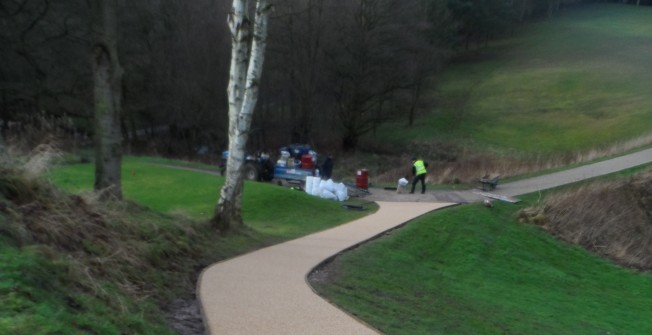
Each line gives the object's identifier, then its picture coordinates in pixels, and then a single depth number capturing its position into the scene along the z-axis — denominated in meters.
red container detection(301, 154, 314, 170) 31.67
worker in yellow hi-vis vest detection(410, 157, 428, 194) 27.61
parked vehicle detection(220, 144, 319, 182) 30.45
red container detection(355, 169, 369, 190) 28.94
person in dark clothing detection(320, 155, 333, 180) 31.94
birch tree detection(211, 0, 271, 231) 15.36
